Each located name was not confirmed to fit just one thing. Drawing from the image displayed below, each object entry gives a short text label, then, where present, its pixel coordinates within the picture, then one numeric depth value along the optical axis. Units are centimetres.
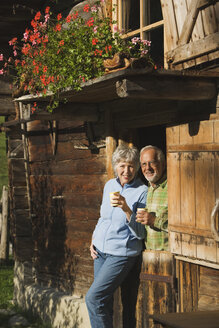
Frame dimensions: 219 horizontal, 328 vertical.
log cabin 503
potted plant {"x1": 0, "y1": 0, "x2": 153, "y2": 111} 551
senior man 545
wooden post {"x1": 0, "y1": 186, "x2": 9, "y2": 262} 1316
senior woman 550
